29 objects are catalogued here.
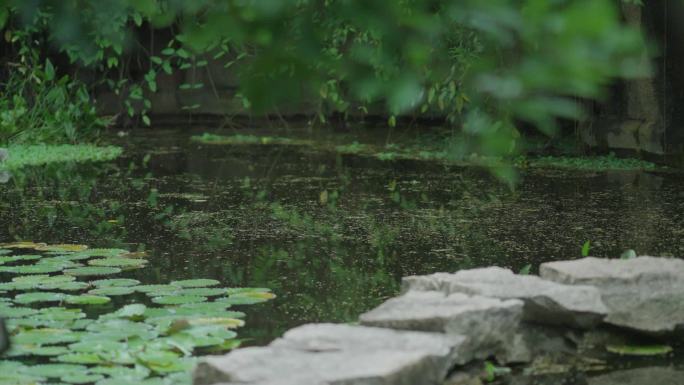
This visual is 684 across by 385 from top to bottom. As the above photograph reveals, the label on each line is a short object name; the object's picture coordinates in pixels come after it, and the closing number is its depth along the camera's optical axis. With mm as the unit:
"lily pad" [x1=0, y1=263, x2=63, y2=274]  8289
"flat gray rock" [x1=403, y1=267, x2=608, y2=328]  6176
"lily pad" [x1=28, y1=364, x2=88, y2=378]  5809
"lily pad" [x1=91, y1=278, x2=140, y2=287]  7934
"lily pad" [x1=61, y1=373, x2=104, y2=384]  5719
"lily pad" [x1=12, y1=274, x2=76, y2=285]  7922
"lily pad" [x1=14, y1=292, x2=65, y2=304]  7363
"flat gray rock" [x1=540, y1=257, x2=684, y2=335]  6406
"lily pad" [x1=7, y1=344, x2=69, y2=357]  6187
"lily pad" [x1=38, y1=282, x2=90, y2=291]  7758
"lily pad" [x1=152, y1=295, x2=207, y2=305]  7367
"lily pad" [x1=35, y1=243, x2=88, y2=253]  9164
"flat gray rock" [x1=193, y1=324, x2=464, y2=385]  4988
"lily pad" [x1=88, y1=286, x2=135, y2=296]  7666
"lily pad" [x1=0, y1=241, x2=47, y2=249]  9320
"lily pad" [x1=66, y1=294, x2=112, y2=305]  7391
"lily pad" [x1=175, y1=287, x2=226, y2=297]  7617
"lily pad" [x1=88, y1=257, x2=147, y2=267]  8625
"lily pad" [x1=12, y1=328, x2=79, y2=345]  6363
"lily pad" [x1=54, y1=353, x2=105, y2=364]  6023
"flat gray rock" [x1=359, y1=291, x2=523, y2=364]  5781
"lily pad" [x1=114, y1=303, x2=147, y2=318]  6922
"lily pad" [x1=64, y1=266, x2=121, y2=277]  8258
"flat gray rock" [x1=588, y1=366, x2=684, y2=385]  5949
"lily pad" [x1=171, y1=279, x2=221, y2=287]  7902
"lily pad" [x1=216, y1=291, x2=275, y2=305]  7437
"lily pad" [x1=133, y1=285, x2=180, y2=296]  7664
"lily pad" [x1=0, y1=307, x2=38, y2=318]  6969
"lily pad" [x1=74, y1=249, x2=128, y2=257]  8945
